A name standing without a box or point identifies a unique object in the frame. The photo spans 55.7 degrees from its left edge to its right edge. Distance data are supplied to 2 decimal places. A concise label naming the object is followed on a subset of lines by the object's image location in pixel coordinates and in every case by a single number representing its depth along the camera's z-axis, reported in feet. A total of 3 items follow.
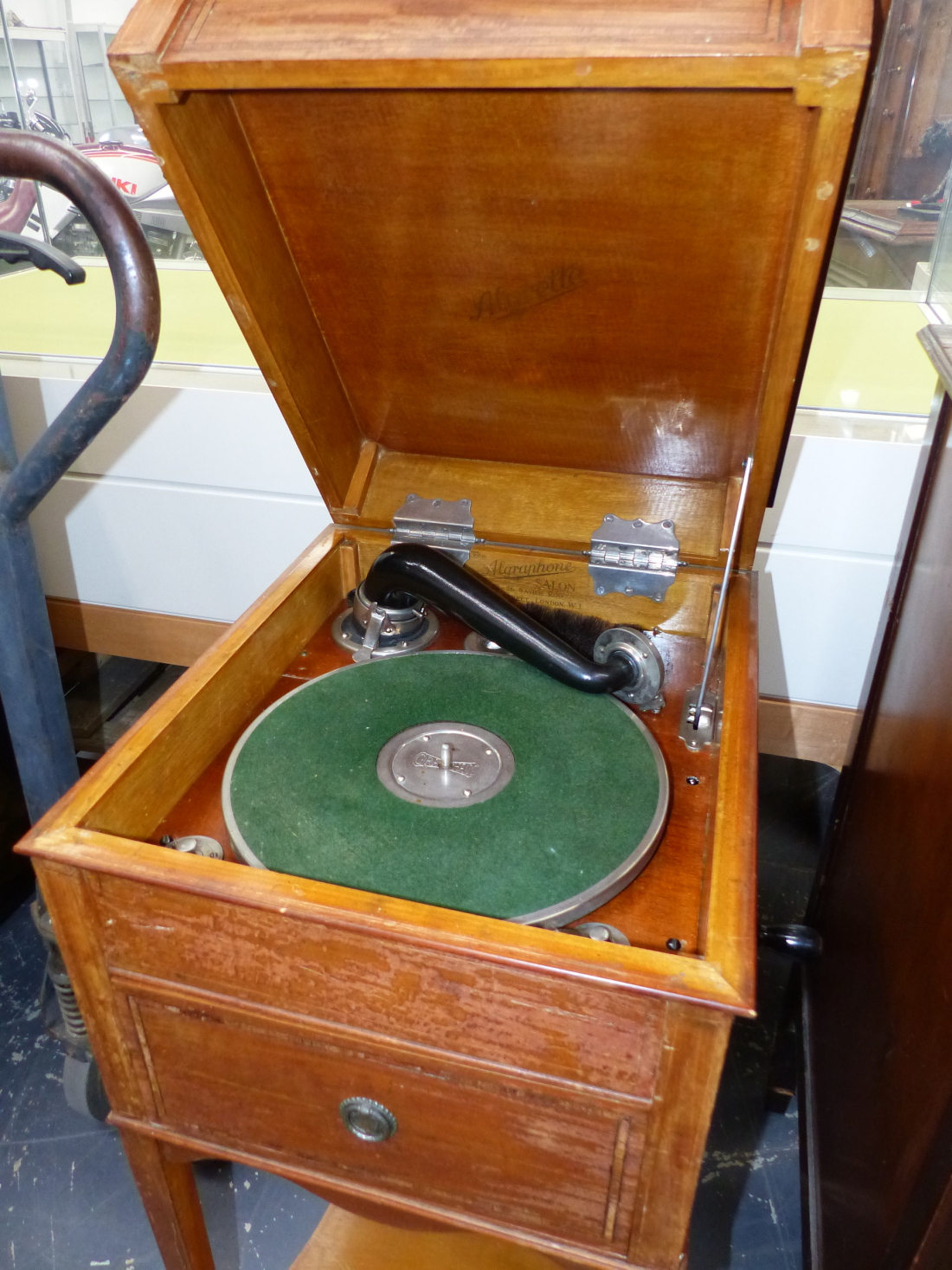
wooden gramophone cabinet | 2.49
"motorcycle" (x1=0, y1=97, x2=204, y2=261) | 5.95
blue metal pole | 4.21
